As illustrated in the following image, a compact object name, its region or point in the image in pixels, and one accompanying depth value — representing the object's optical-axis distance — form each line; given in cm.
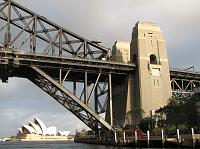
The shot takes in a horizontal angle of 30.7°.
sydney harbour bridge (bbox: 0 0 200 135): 7638
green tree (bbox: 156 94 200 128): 7606
